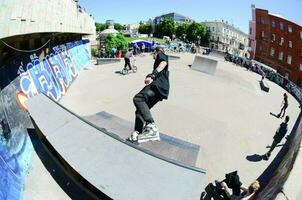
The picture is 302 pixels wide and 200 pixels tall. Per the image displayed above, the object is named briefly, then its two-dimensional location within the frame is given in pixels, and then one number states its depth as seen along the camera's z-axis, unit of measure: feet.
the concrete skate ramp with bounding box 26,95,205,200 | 10.88
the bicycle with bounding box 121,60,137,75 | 55.65
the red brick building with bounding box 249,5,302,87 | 130.69
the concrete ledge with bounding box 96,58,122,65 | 70.50
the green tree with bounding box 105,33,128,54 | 100.00
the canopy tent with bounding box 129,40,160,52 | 111.18
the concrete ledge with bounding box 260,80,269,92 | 57.99
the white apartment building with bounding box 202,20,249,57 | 365.98
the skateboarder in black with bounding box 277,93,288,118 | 38.11
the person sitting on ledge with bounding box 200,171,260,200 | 15.34
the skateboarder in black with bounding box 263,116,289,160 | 22.99
